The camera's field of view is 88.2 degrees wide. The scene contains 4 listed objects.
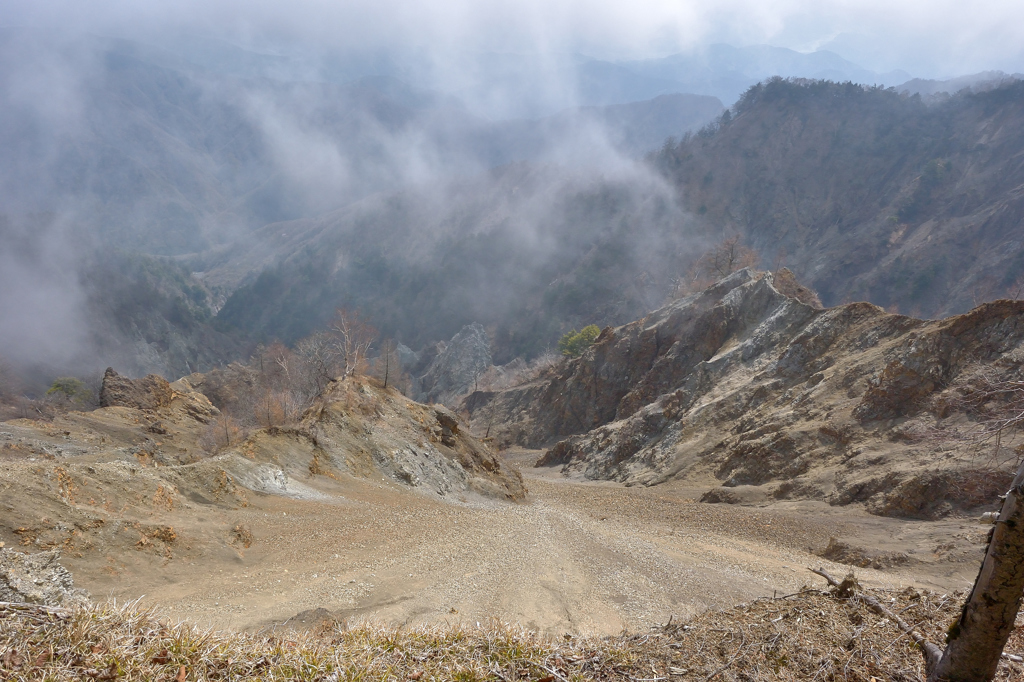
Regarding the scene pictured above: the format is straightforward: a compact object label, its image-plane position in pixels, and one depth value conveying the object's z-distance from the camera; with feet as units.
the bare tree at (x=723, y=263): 188.96
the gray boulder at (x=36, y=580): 17.25
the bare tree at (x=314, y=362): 124.24
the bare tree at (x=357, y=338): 86.41
